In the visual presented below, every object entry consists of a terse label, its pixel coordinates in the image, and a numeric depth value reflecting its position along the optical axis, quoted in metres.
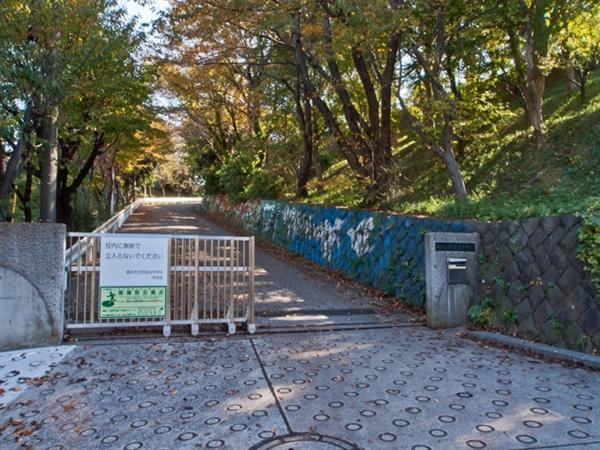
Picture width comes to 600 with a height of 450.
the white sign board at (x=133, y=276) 5.85
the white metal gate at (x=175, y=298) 5.80
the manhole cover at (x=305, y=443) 3.14
